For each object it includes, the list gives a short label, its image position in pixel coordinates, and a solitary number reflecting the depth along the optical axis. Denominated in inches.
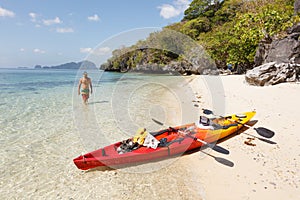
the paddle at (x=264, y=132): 203.8
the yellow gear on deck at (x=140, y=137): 172.0
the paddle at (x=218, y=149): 163.7
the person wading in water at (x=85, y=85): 360.8
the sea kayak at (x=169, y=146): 155.6
